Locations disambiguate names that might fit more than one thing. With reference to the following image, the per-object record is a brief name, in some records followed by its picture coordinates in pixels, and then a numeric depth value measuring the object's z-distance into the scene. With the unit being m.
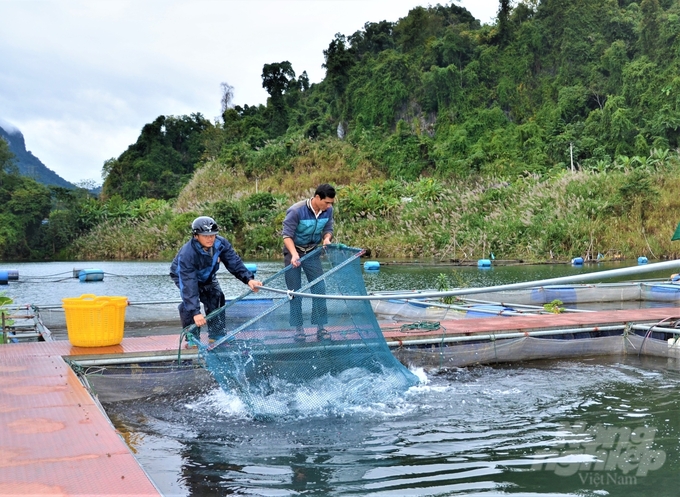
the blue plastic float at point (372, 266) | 23.94
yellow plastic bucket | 6.33
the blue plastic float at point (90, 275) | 22.95
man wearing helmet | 5.82
